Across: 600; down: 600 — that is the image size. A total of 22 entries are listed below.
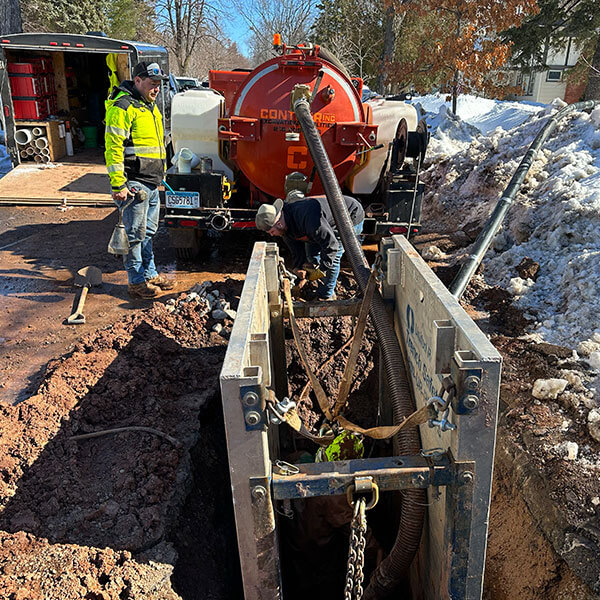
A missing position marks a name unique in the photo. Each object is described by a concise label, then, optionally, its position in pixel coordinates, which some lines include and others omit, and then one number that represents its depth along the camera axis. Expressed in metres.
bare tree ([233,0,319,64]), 26.05
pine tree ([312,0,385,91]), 21.34
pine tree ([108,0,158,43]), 23.45
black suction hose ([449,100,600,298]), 5.70
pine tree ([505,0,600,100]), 14.02
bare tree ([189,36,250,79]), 33.60
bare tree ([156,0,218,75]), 26.83
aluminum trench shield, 2.29
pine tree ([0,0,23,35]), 13.82
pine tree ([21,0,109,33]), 20.86
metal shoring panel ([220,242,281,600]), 2.28
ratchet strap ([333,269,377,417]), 3.48
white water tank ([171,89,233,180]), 6.46
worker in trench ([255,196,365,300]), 5.01
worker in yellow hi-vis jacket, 5.29
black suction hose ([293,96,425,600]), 2.94
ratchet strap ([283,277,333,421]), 3.33
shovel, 6.27
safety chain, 2.37
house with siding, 29.78
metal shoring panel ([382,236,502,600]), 2.30
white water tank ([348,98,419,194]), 6.52
